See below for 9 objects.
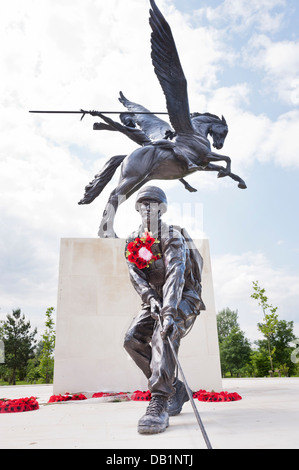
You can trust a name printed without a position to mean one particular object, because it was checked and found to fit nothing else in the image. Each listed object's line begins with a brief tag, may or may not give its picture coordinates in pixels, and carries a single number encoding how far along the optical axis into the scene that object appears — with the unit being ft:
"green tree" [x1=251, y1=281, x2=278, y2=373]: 48.67
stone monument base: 16.75
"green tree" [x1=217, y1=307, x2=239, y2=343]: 132.79
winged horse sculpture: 19.93
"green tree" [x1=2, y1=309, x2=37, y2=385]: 88.38
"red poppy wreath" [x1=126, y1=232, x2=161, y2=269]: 9.34
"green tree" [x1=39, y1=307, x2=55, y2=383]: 44.52
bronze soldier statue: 7.86
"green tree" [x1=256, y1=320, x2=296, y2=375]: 80.92
